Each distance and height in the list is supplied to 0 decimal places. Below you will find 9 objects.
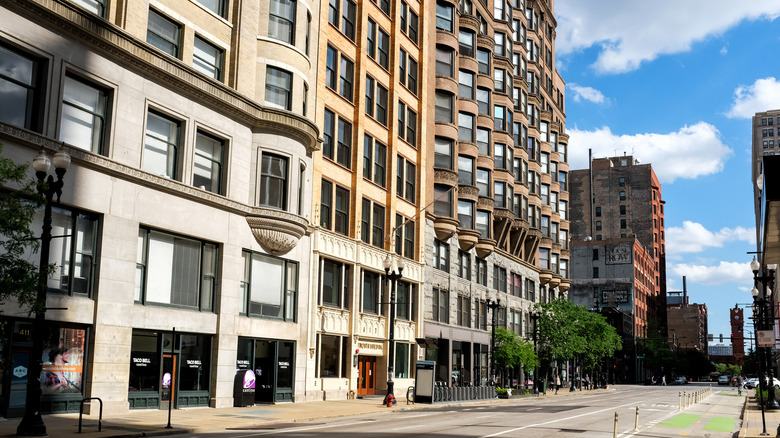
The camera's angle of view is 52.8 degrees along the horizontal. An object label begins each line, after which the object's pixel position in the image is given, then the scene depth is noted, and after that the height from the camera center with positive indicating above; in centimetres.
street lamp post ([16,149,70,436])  1861 +36
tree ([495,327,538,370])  6288 -112
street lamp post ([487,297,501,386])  5466 -75
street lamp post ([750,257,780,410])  3419 +190
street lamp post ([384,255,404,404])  3853 +26
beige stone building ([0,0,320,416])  2575 +554
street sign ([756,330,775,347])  2852 +19
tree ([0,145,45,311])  1786 +191
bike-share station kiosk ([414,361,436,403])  4167 -244
